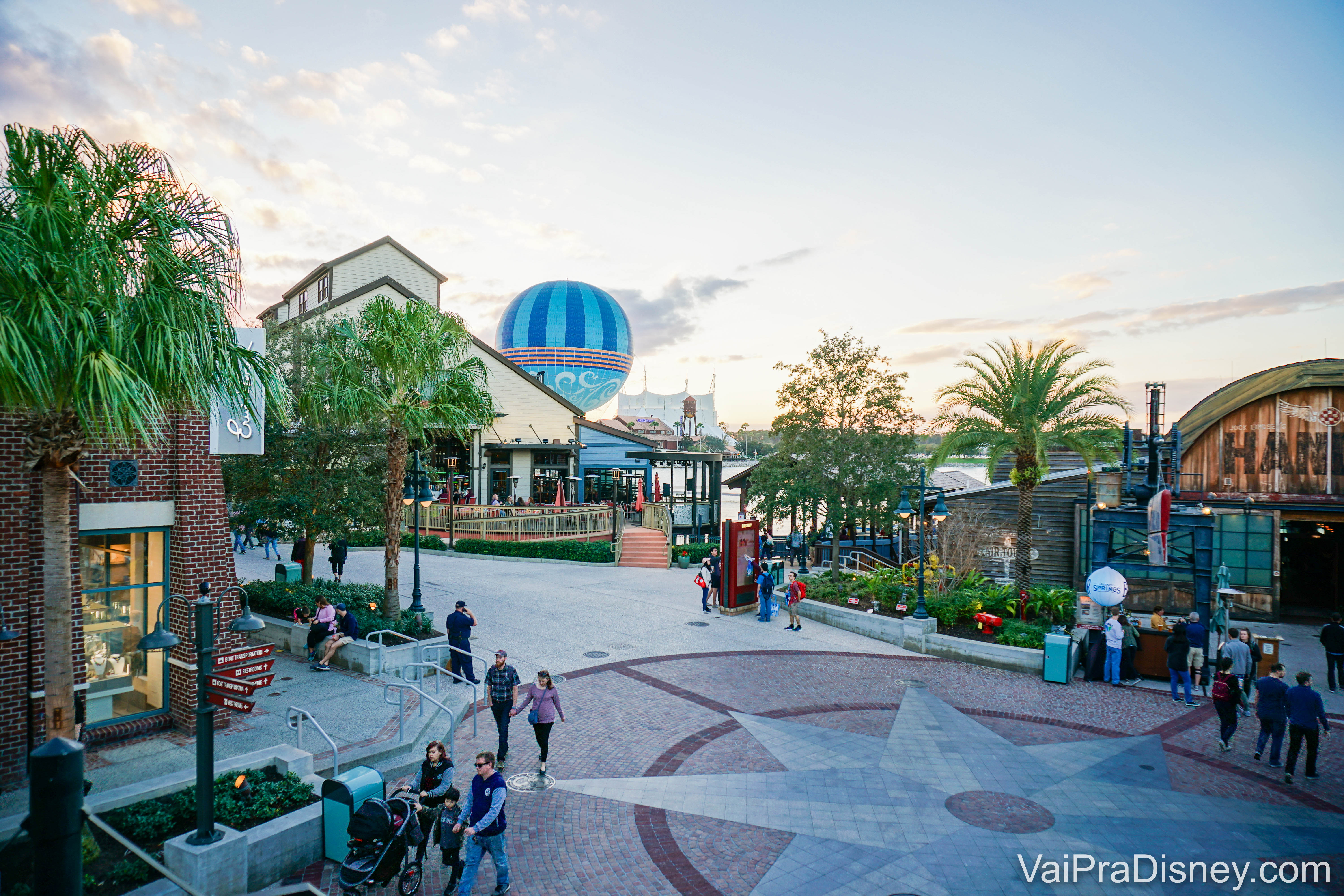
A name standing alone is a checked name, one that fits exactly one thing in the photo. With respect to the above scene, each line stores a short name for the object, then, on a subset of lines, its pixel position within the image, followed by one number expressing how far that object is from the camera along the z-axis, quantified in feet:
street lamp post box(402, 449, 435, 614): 58.75
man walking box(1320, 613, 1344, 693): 49.06
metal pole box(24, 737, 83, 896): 13.41
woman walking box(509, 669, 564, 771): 33.27
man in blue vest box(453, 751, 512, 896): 24.00
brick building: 31.55
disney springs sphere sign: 49.34
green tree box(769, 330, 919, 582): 76.13
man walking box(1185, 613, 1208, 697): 47.06
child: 24.94
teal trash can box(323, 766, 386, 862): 26.23
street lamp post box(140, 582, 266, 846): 22.45
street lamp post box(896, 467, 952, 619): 58.95
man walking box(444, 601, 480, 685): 45.34
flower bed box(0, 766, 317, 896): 22.85
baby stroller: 23.77
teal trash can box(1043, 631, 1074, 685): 49.32
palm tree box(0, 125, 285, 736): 21.31
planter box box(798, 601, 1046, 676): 52.54
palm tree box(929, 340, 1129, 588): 66.59
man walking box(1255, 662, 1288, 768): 34.96
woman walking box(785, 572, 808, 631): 65.16
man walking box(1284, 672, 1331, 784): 33.88
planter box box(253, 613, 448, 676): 48.26
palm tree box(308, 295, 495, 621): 53.88
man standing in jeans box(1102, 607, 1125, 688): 49.29
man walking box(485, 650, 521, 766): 34.81
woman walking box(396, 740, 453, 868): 26.13
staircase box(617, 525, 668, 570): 103.71
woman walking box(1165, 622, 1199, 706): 45.57
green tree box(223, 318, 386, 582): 60.18
